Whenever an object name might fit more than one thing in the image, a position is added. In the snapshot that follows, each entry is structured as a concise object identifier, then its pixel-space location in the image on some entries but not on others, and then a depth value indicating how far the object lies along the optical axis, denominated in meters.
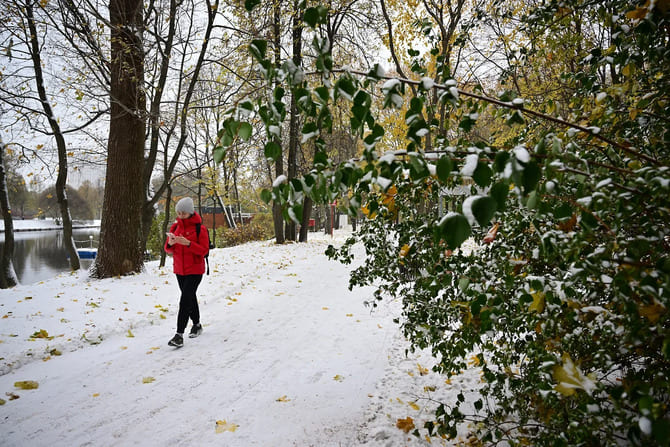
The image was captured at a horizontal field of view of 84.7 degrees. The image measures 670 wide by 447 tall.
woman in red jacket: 4.78
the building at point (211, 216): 36.47
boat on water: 21.92
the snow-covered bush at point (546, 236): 1.17
